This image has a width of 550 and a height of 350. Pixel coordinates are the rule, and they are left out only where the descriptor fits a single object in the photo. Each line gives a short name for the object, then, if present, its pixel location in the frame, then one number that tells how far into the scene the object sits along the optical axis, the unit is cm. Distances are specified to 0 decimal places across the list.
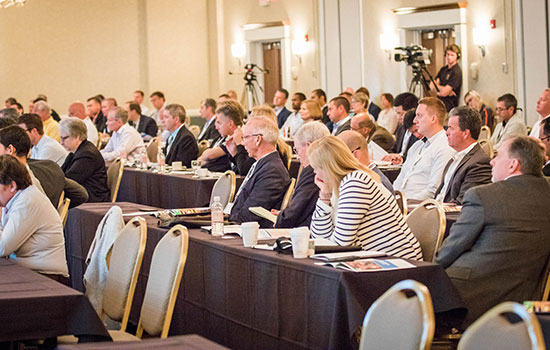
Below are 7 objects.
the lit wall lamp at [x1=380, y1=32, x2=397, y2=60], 1482
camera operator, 1345
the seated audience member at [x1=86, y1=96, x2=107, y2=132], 1504
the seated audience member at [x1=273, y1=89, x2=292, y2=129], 1482
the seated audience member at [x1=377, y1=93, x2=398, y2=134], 1384
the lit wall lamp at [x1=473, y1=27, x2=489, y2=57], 1338
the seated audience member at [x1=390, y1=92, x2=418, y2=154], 1015
